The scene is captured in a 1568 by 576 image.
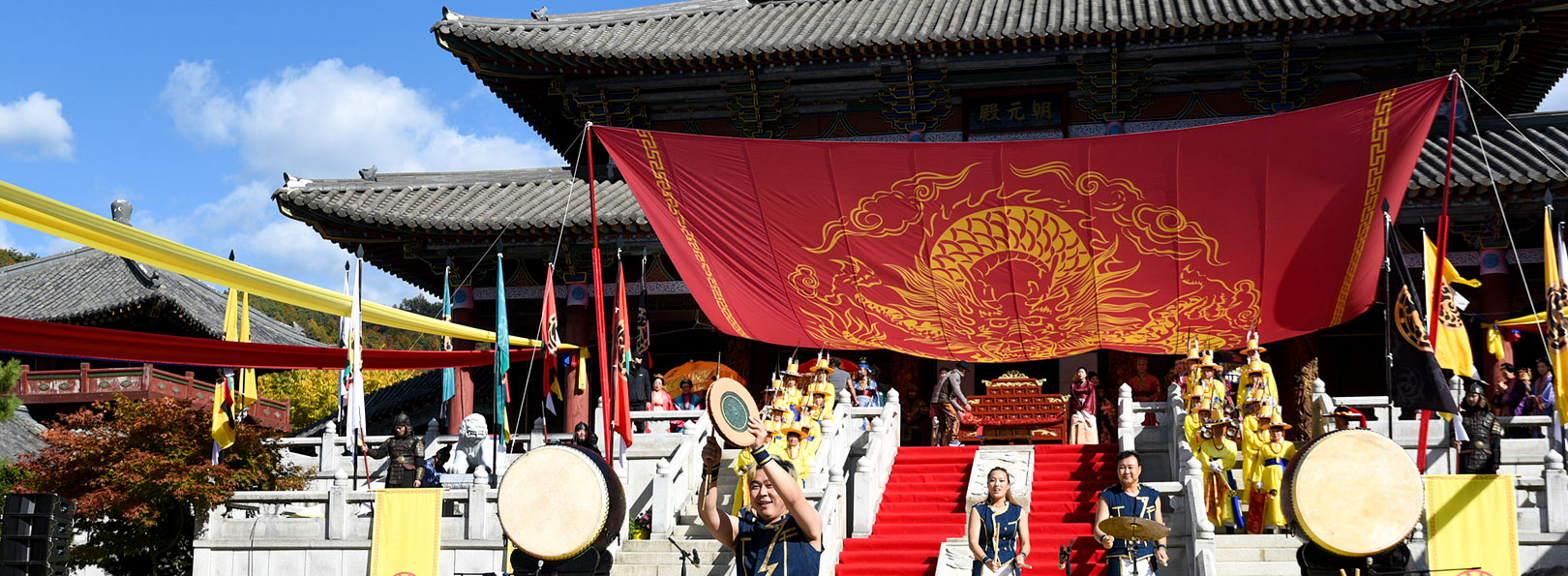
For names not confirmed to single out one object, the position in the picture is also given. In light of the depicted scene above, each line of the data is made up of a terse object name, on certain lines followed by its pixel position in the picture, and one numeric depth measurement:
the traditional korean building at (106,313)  32.16
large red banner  12.59
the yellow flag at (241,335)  14.14
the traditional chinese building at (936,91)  19.62
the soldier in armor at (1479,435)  13.11
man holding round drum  7.09
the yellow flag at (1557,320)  13.45
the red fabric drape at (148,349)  8.22
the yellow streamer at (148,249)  8.32
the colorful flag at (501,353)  15.39
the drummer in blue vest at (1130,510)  10.12
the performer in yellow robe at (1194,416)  14.09
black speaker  10.45
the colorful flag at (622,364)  14.27
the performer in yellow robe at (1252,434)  13.55
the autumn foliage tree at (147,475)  16.50
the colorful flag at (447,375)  17.98
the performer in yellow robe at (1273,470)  13.27
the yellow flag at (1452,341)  14.07
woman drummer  10.27
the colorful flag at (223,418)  16.30
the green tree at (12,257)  58.84
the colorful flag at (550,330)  16.81
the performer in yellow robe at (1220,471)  13.75
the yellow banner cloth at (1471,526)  11.95
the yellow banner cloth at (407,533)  14.69
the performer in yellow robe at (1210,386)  14.14
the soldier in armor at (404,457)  15.27
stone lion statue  17.49
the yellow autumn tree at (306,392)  41.88
